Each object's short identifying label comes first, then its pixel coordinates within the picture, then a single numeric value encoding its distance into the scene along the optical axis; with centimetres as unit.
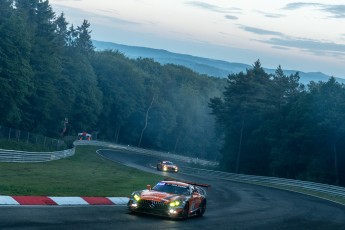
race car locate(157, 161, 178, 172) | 6593
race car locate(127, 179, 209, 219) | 2031
